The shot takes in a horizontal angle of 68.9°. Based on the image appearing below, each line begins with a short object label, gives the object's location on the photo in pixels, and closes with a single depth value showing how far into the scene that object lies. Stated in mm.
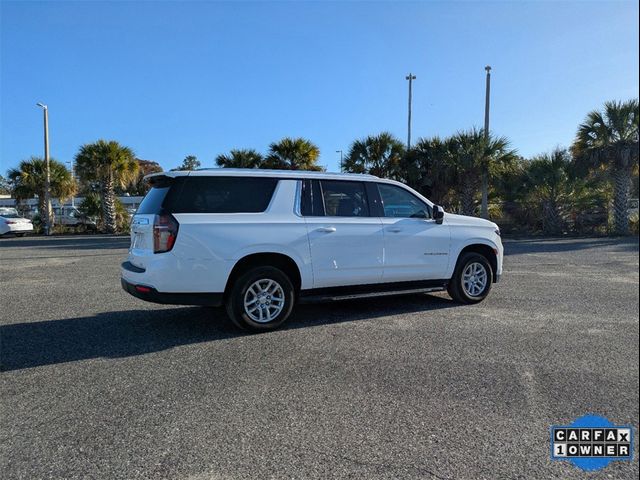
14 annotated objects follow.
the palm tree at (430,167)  22797
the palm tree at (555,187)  20922
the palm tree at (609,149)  18031
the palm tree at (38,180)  28438
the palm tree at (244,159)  26797
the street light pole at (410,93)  34303
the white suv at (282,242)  5117
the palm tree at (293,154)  25625
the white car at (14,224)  25359
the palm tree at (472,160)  21812
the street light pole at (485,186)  21859
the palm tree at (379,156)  25062
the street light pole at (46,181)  27722
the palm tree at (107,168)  26844
